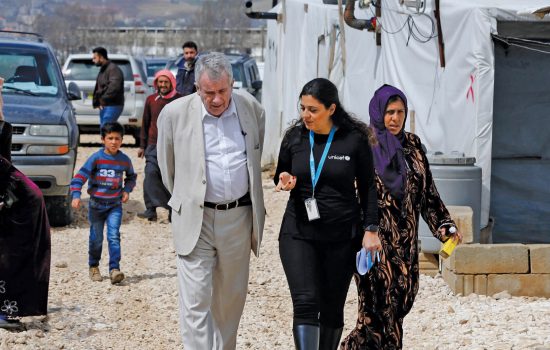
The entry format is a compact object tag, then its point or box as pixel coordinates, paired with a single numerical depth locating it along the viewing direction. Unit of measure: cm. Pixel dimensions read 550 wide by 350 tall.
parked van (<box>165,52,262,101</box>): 2450
